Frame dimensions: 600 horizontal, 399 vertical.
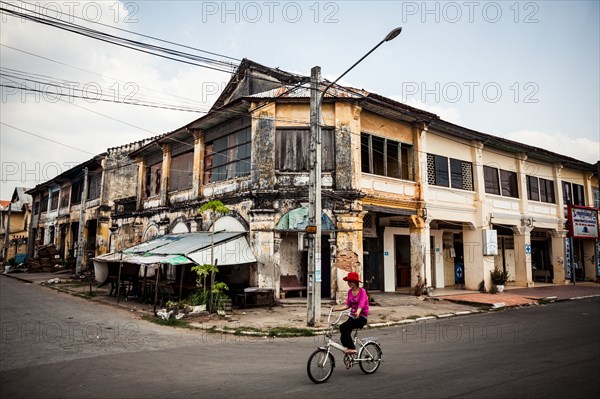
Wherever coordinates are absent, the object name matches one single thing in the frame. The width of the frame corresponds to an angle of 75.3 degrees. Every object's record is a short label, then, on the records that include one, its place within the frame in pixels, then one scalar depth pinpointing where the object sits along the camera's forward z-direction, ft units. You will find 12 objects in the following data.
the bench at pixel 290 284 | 48.24
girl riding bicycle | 21.15
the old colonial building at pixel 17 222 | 139.23
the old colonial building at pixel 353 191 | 48.85
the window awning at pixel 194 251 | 43.45
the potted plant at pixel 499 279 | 61.57
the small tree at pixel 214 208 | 41.81
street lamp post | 35.53
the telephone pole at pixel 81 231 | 81.07
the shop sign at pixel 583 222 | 81.25
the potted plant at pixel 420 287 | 54.95
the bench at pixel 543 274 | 82.27
